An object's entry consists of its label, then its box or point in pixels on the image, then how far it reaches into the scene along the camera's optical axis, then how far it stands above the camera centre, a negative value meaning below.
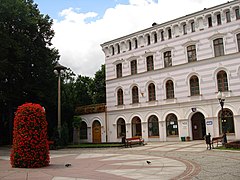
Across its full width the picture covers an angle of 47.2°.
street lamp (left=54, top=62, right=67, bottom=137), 25.05 +5.40
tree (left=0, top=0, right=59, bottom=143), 27.81 +7.67
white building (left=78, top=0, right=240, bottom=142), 27.64 +5.20
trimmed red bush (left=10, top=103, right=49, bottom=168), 13.30 -0.57
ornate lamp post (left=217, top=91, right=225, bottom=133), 20.76 +1.99
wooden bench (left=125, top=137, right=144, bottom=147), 25.20 -1.58
